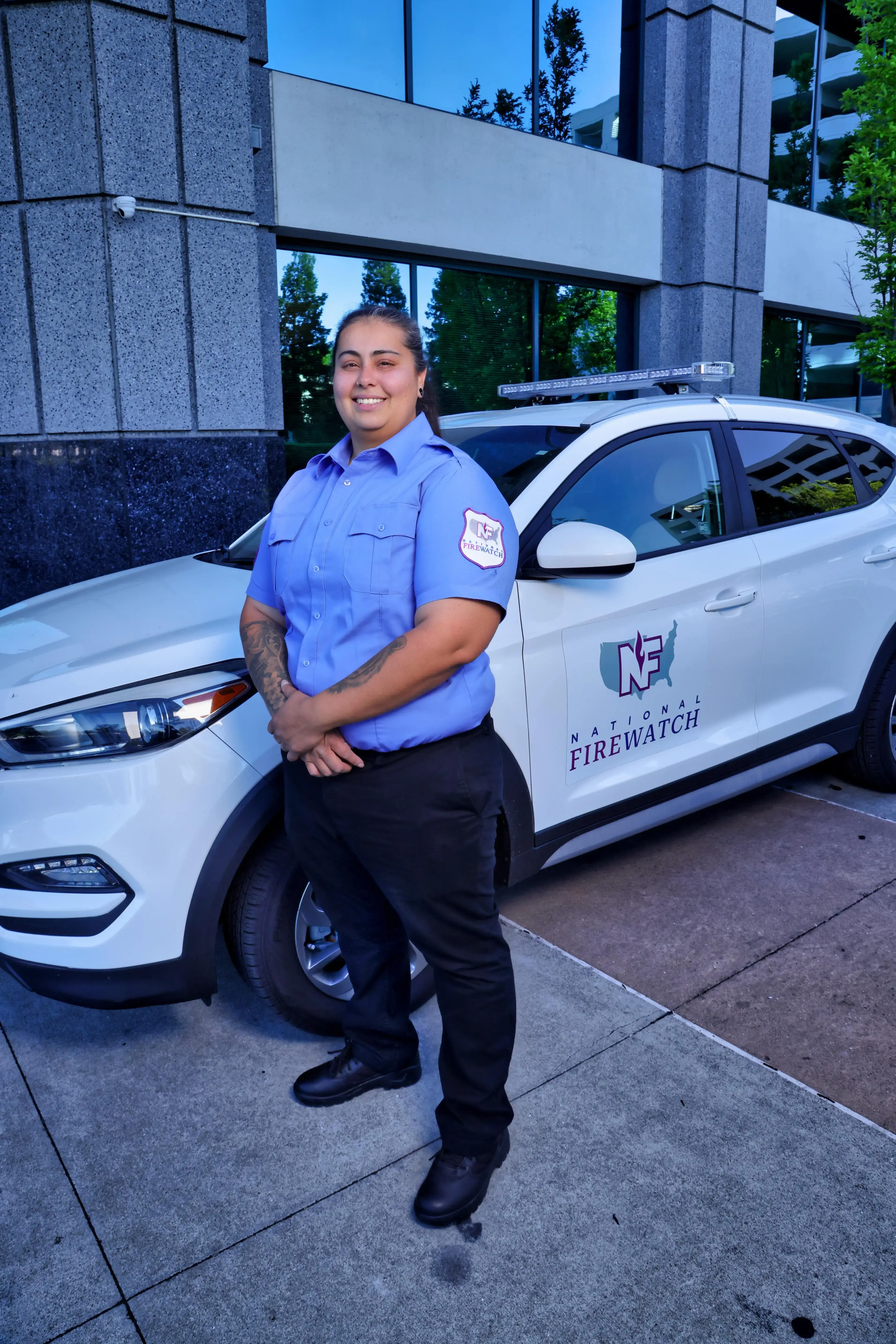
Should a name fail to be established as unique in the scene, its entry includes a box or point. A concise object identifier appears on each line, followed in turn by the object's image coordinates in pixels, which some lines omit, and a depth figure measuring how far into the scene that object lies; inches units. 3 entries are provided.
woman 70.7
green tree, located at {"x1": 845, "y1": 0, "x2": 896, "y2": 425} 375.9
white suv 88.3
